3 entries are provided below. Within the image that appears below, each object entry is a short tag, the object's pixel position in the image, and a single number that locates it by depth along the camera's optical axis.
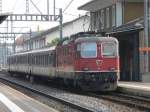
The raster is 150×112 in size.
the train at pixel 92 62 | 27.38
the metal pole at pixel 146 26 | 36.95
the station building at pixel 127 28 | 41.94
